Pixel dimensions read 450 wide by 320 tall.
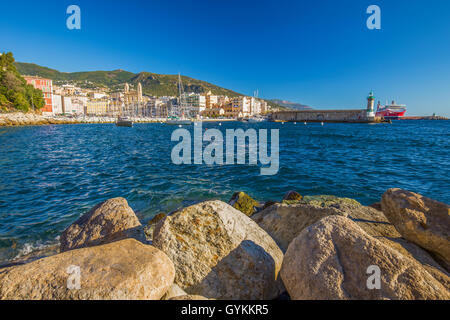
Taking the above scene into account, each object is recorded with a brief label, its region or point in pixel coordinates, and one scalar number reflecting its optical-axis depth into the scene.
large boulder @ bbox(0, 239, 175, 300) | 2.09
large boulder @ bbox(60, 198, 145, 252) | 3.82
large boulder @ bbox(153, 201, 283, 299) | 2.93
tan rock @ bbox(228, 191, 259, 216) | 7.06
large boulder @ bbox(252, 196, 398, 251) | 4.39
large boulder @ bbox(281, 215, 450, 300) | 2.12
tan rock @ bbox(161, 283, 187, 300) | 2.48
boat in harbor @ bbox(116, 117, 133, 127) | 71.31
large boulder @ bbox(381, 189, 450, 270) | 3.22
